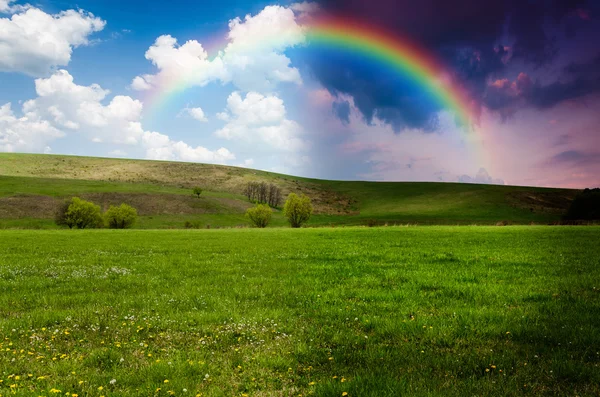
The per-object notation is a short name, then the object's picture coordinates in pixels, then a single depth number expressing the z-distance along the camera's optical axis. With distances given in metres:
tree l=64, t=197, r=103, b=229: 80.38
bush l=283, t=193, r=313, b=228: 89.00
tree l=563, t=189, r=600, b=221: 97.56
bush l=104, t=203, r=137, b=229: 85.50
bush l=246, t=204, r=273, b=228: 92.56
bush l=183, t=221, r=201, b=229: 90.38
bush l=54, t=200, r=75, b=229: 81.62
